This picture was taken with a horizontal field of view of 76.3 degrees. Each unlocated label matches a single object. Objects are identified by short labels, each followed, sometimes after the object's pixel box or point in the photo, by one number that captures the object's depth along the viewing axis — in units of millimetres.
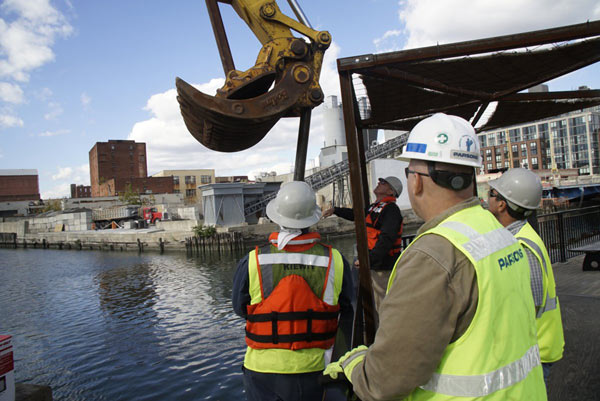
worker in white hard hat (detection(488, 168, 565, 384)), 2207
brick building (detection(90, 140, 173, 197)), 96250
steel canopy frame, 2914
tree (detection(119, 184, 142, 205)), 62678
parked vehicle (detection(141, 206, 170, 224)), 42478
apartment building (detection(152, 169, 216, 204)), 82625
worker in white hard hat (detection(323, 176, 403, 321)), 4191
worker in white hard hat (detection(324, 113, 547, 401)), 1220
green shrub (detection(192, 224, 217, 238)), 30109
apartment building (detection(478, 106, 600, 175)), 97000
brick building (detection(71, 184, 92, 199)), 108312
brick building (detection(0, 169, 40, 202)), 90938
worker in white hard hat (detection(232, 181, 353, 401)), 2469
